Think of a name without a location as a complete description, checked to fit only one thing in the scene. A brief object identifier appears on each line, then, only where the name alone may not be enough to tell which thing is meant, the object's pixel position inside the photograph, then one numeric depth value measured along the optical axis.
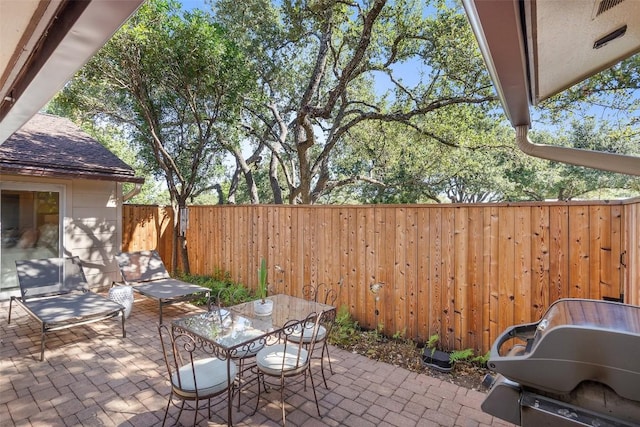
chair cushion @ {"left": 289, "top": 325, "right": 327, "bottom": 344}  3.09
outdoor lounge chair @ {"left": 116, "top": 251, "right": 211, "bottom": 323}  4.79
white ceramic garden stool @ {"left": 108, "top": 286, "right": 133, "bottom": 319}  4.62
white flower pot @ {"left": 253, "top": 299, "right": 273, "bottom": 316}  3.28
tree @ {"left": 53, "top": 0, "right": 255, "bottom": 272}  4.91
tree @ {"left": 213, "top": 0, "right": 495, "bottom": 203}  5.86
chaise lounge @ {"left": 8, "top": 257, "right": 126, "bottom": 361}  3.79
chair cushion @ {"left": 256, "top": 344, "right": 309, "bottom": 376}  2.50
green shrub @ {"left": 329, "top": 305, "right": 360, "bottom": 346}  3.95
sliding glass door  5.32
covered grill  1.19
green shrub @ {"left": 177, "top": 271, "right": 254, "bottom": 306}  5.46
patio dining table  2.52
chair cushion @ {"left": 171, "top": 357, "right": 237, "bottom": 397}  2.19
